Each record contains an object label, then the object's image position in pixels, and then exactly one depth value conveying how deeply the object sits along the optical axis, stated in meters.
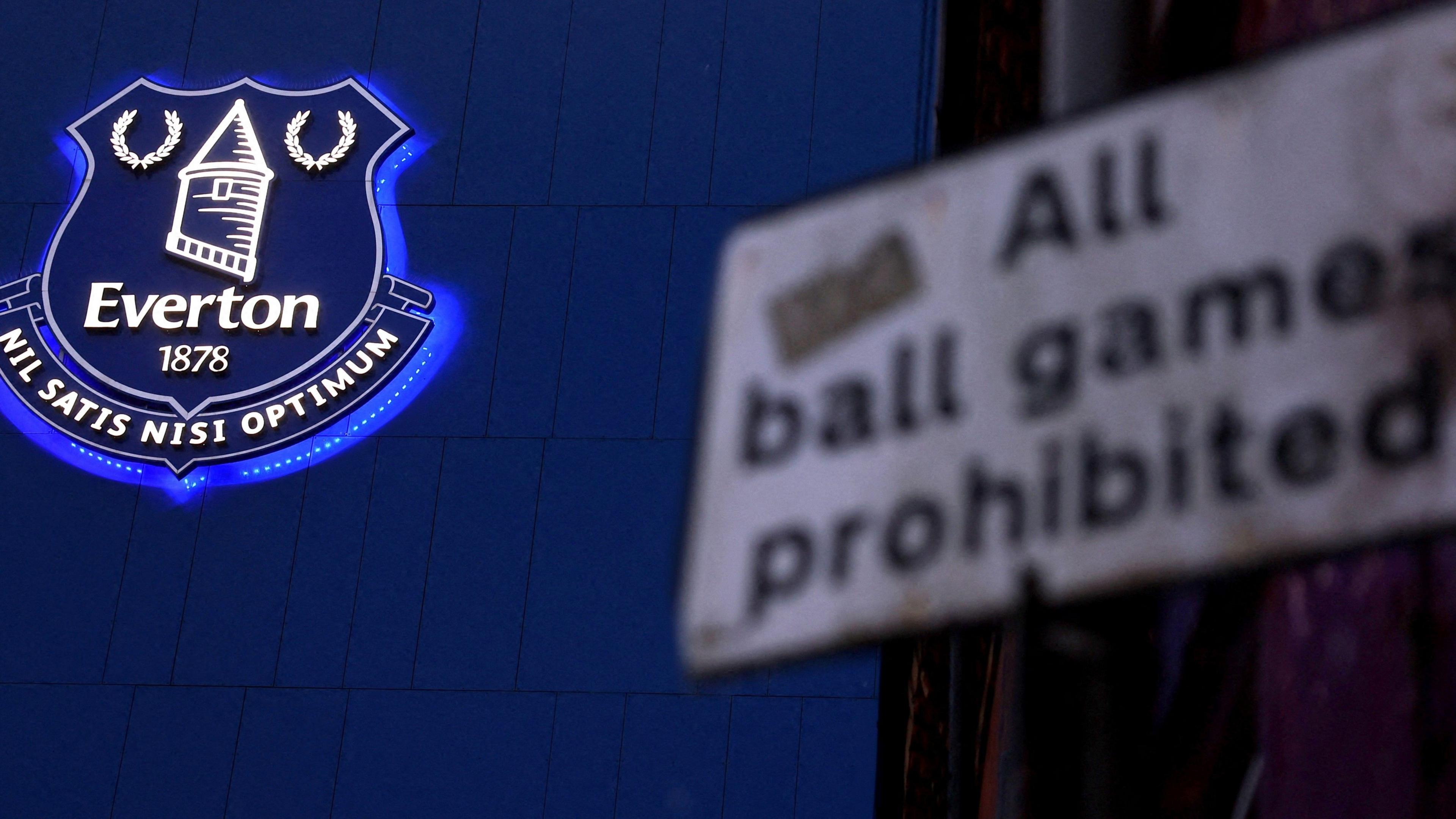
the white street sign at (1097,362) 4.23
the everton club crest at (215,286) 22.86
